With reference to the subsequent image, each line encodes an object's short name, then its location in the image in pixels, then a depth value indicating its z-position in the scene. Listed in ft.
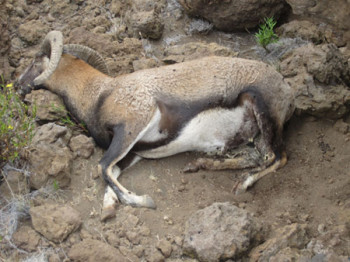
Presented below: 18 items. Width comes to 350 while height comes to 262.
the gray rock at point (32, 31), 25.81
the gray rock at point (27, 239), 16.08
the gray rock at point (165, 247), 16.24
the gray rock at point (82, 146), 19.79
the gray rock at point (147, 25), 25.82
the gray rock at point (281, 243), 15.07
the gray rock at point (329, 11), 19.97
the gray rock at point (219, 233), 15.31
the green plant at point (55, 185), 18.08
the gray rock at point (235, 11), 25.91
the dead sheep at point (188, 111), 19.58
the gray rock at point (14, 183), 17.76
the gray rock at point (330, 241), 14.75
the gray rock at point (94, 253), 15.46
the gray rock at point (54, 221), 16.20
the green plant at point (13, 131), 17.56
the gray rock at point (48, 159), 18.10
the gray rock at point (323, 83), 20.98
